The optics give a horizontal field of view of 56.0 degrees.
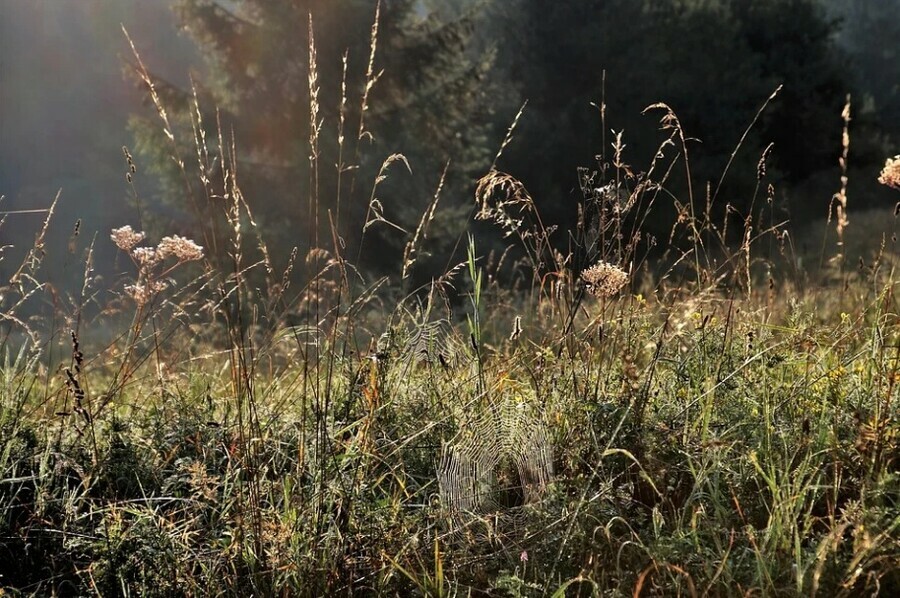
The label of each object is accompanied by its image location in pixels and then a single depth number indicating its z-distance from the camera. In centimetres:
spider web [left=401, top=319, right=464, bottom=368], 270
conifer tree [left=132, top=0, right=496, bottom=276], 1465
